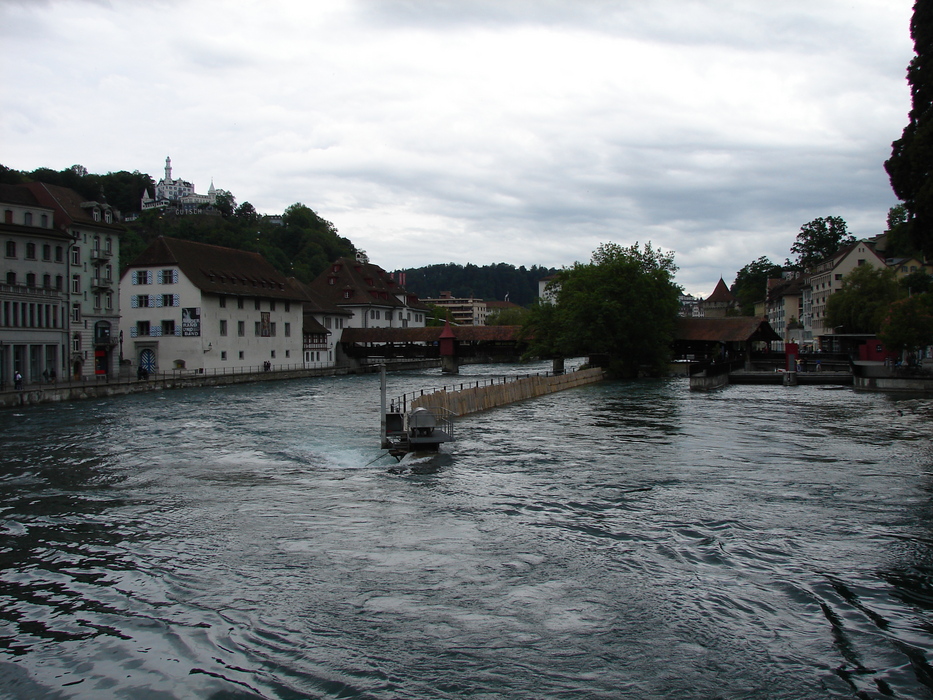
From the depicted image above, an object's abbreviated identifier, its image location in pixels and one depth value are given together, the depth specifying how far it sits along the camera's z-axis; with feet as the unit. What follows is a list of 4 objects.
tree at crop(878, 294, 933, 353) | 150.51
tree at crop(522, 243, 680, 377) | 201.87
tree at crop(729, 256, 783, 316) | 474.90
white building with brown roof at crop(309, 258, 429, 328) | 285.23
